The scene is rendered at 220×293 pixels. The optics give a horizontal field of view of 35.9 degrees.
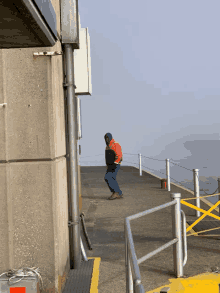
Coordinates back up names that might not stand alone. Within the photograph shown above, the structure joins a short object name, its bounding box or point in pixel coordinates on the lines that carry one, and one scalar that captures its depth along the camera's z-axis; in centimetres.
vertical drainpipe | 457
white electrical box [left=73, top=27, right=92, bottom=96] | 536
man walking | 985
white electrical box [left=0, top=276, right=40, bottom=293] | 354
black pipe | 526
